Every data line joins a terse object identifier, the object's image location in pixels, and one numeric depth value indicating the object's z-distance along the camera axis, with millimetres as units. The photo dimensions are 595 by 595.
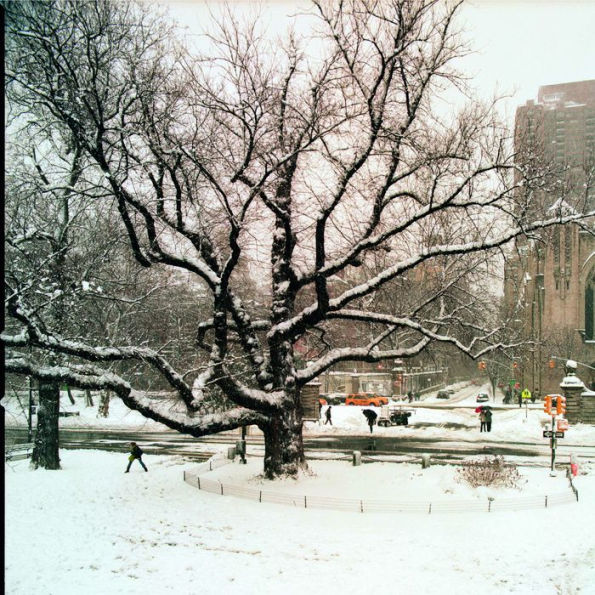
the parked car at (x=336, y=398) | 47375
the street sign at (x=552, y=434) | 19658
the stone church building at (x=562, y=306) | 47031
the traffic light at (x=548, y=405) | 19812
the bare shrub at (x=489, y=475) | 16172
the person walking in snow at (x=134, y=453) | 19888
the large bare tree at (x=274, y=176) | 13312
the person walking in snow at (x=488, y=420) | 31797
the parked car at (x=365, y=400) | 44281
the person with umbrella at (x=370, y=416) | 30188
